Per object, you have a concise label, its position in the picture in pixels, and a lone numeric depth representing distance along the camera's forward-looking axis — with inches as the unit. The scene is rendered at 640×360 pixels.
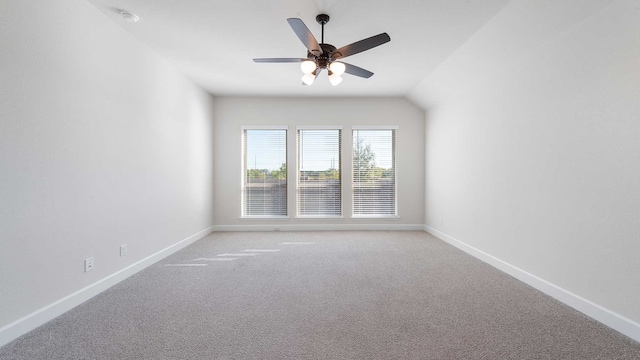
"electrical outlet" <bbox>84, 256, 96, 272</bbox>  92.5
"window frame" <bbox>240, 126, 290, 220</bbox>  204.1
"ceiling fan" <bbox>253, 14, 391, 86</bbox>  87.0
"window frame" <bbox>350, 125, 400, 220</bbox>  205.2
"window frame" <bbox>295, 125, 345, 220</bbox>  205.2
